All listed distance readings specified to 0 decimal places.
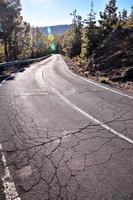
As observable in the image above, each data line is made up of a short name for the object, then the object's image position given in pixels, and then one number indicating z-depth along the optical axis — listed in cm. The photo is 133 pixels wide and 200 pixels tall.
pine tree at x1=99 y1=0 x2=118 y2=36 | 4259
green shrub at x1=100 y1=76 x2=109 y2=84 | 1830
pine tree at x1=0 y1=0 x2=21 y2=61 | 4522
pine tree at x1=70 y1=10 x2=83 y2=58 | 7416
